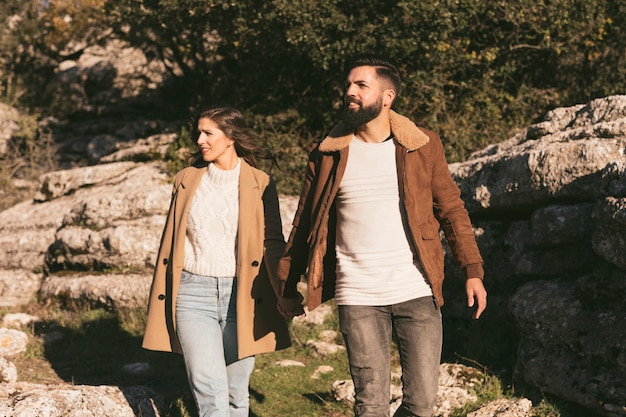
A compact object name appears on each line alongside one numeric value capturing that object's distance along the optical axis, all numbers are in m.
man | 3.99
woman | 4.51
